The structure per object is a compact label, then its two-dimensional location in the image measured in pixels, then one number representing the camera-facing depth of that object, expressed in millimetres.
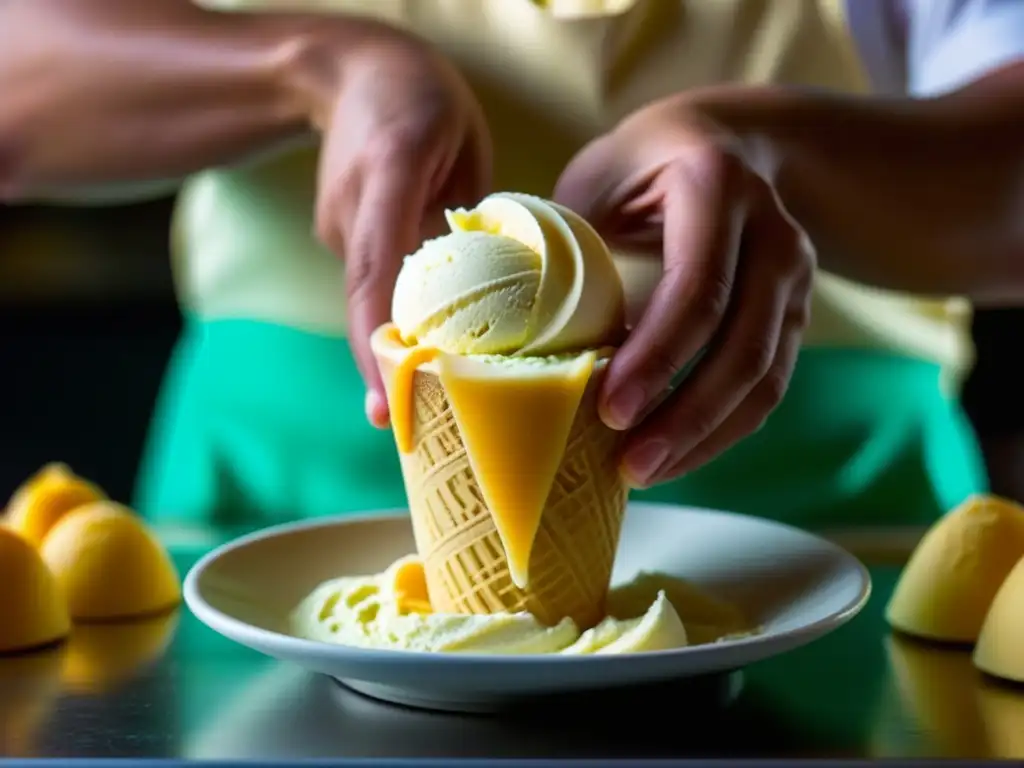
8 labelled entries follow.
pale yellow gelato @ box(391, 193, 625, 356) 656
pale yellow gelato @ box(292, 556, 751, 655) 629
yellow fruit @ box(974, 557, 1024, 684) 649
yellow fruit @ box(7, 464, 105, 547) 883
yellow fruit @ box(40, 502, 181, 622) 778
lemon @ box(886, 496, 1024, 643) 725
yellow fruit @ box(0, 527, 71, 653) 706
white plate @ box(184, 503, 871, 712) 542
